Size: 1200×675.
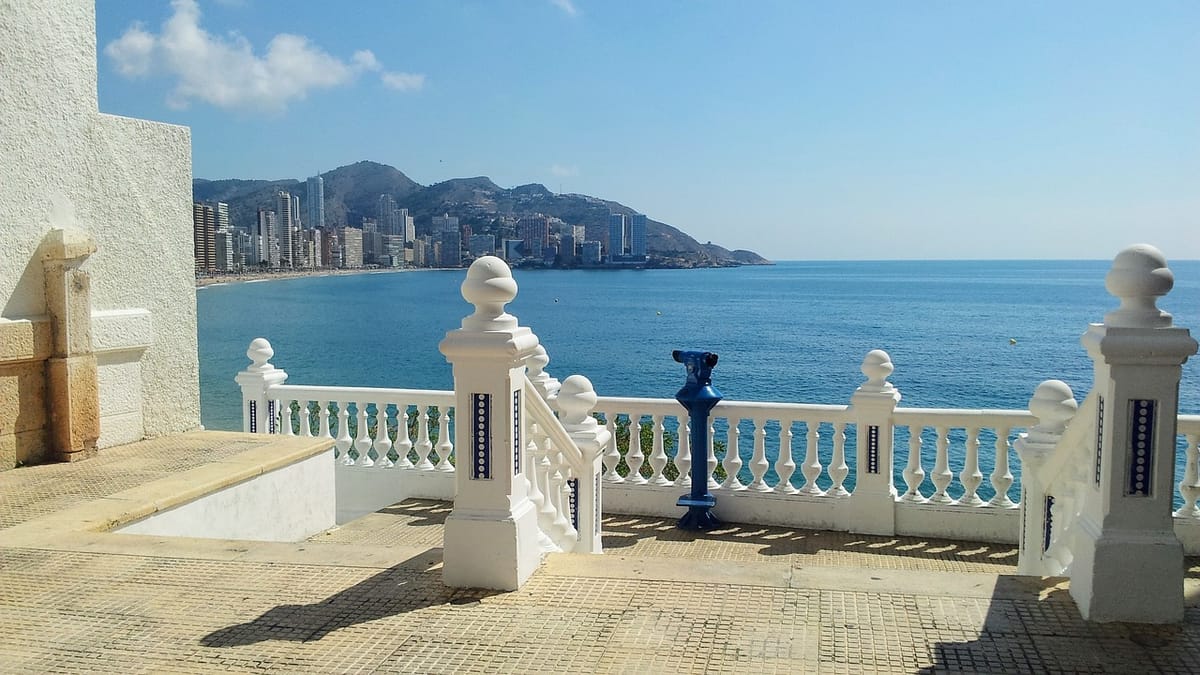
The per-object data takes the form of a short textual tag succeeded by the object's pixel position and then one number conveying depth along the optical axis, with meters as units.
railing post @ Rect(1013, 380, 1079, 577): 5.79
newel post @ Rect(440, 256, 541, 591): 4.48
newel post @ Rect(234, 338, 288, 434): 9.30
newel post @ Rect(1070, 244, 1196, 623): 3.97
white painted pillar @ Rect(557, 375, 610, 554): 6.56
